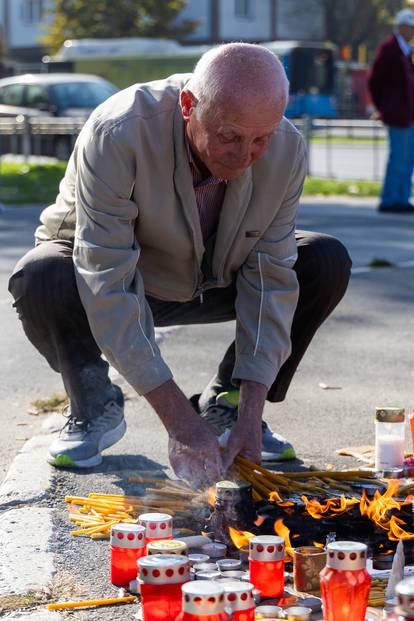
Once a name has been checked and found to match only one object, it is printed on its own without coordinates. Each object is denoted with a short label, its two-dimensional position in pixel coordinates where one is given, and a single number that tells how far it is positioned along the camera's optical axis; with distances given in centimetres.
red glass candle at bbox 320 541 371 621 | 425
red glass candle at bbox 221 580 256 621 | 413
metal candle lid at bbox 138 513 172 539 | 500
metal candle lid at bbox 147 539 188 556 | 451
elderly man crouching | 524
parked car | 3792
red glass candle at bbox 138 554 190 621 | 427
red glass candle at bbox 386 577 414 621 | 382
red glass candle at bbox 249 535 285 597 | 461
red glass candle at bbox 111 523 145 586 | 483
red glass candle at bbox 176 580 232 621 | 387
